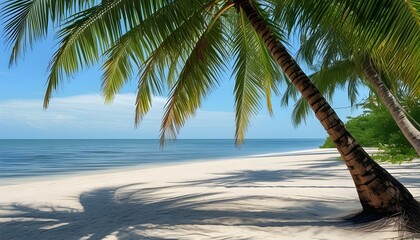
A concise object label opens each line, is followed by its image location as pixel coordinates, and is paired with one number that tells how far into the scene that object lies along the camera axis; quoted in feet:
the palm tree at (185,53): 16.89
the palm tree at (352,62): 13.30
